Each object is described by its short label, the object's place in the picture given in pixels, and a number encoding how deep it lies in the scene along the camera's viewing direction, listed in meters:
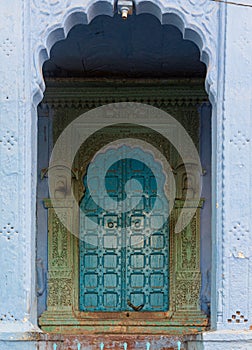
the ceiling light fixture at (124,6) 4.48
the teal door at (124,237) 6.77
